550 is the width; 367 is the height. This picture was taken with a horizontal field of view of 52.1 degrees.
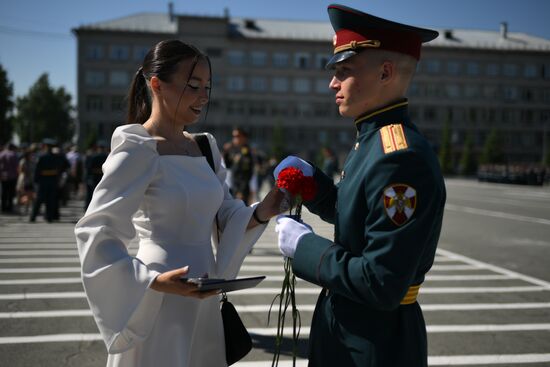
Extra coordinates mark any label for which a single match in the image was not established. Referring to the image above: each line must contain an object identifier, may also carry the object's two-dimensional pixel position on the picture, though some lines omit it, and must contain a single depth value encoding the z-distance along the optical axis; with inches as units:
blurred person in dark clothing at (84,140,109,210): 571.1
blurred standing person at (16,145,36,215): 641.6
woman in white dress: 91.8
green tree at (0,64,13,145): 1986.3
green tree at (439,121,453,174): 2564.5
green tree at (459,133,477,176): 2591.5
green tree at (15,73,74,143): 3166.8
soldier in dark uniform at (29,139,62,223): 568.1
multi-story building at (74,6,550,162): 2824.8
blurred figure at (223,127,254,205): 430.0
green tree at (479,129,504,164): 2568.9
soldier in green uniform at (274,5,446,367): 76.2
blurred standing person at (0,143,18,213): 633.6
